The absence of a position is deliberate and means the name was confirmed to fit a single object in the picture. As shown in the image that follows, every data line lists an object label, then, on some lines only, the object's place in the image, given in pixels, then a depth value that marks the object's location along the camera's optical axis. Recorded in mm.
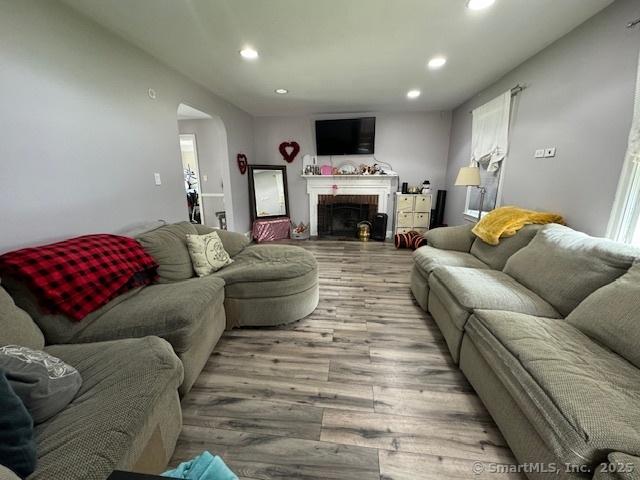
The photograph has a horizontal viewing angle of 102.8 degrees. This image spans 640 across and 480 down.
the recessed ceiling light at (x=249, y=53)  2395
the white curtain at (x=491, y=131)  2975
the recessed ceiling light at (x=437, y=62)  2611
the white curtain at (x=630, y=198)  1619
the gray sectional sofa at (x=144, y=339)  814
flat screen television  4801
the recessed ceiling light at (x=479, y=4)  1713
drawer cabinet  4754
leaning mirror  5023
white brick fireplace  5066
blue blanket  882
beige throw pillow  2205
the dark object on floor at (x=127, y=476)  564
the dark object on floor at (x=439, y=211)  4945
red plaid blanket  1305
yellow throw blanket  2275
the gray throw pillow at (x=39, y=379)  848
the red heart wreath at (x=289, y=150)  5211
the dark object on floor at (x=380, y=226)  5015
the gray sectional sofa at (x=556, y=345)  843
